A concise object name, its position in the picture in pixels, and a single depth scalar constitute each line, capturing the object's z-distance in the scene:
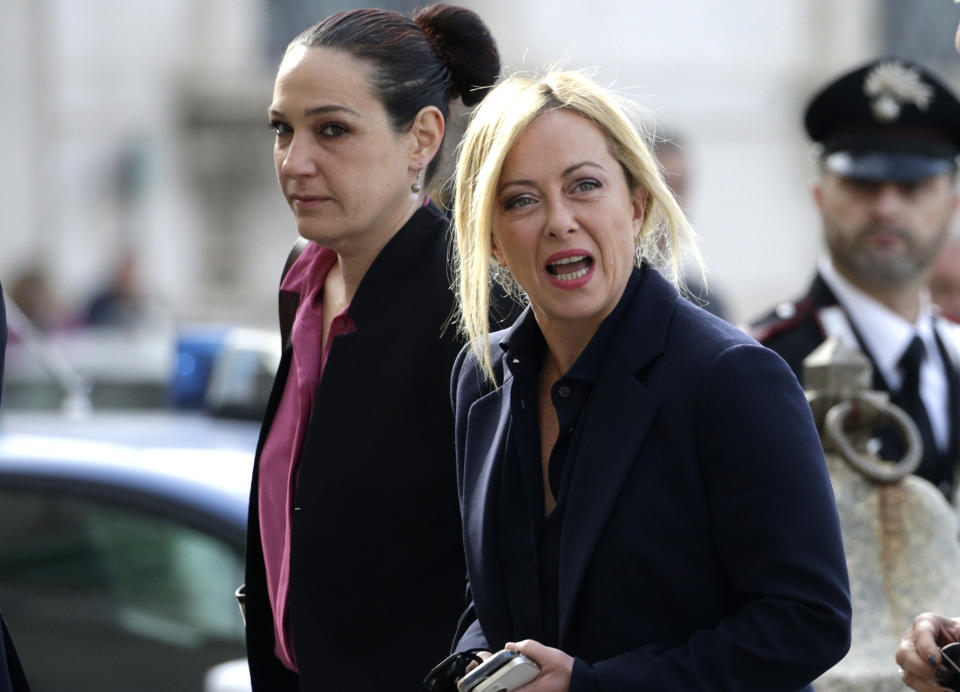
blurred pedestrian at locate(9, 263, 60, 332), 24.39
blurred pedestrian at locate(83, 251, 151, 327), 27.86
